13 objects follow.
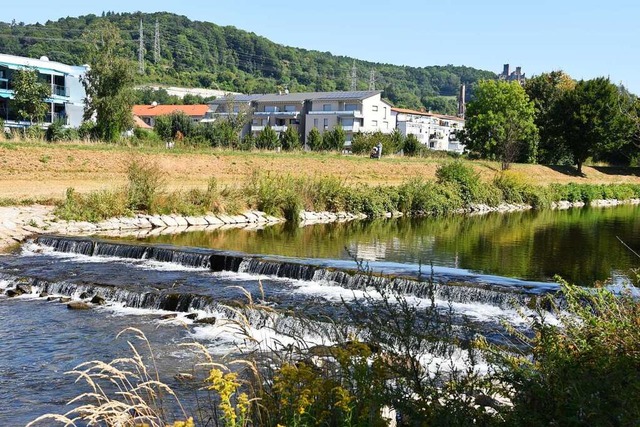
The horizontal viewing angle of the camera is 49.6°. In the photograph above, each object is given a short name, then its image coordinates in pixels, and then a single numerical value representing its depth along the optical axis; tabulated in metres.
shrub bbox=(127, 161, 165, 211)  24.58
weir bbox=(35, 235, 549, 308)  13.57
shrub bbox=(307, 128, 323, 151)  62.97
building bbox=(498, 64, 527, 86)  198.25
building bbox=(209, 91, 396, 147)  86.62
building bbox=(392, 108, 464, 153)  110.38
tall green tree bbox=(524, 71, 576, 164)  66.44
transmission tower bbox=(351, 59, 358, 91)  124.43
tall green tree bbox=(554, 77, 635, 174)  60.22
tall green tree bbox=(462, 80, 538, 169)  64.69
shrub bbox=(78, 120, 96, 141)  43.45
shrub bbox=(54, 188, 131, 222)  22.89
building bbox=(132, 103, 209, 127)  94.94
